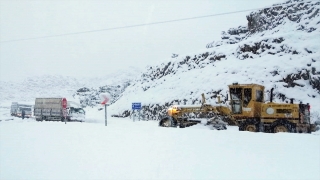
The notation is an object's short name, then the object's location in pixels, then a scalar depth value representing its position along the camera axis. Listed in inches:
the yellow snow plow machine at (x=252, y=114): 520.4
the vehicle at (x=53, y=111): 920.3
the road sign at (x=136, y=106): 739.4
